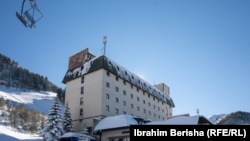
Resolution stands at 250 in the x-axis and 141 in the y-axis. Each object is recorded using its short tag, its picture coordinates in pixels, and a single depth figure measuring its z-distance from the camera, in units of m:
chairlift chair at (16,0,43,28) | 9.77
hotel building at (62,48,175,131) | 39.75
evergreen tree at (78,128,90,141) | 31.32
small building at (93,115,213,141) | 27.21
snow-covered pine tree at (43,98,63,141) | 31.75
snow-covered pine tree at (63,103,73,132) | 36.42
